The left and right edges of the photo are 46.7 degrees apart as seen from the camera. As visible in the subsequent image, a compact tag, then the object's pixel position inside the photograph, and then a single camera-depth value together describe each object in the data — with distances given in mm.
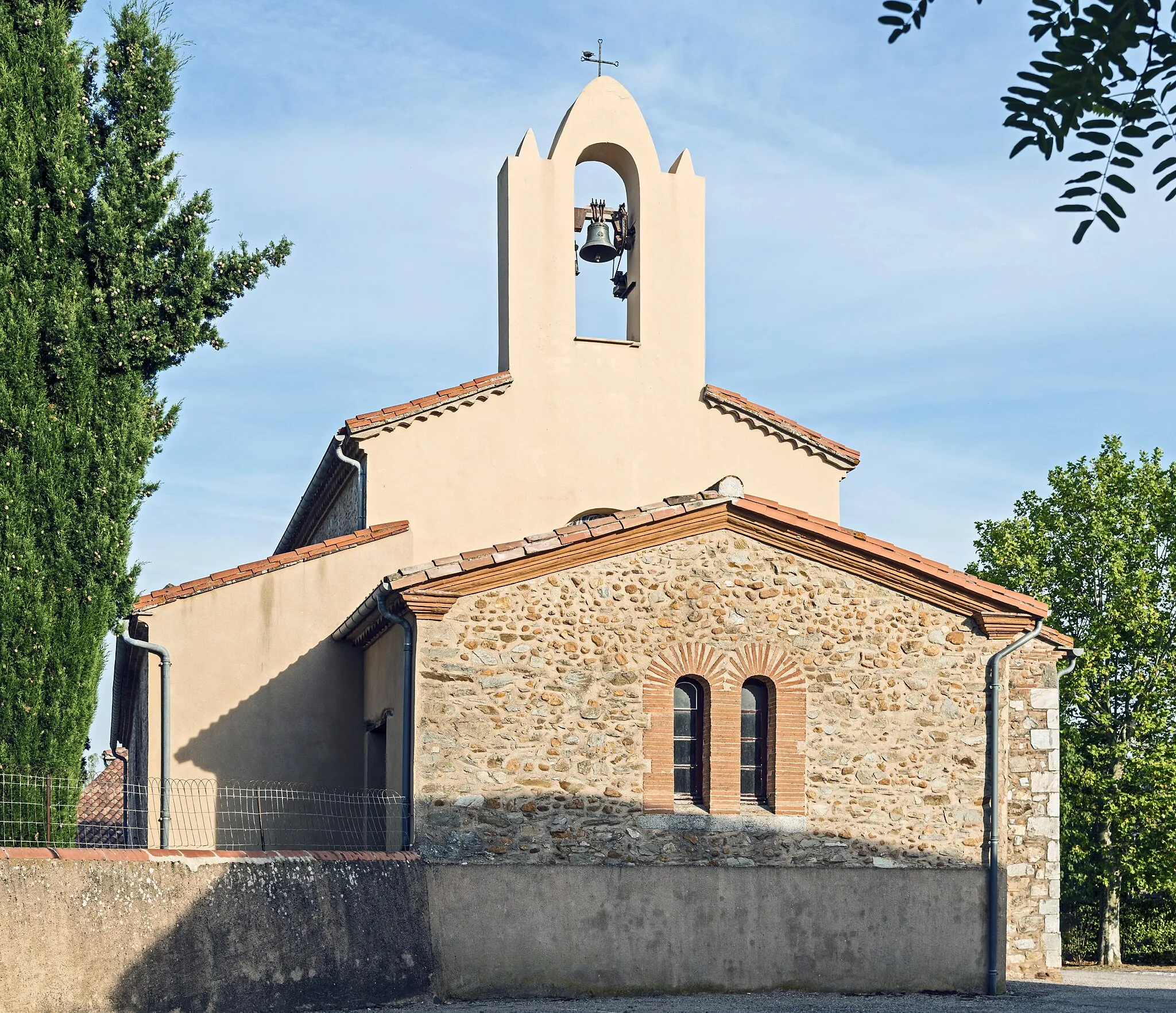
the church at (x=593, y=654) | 12805
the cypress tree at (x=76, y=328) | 13297
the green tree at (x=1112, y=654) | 27781
